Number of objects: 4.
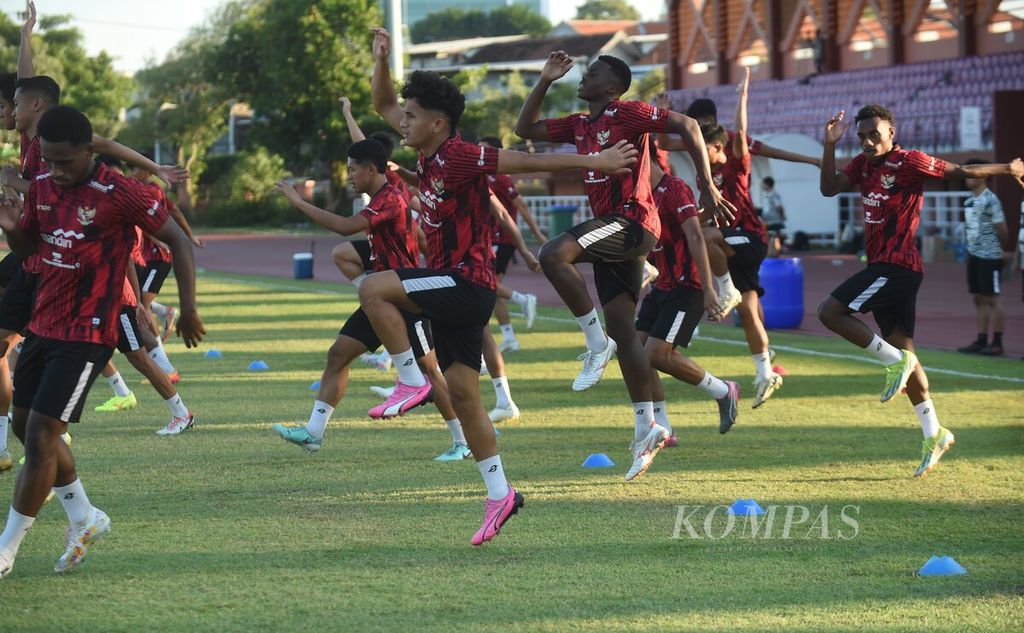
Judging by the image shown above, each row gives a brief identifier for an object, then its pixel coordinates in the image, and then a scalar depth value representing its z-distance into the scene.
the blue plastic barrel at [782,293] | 34.72
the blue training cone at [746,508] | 14.48
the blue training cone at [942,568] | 12.07
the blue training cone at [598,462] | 17.34
